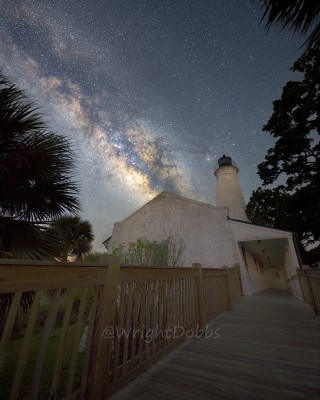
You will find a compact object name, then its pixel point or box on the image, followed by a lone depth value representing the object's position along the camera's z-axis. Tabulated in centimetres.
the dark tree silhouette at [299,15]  220
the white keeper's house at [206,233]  1070
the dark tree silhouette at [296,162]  1309
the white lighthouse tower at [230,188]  2598
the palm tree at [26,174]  380
